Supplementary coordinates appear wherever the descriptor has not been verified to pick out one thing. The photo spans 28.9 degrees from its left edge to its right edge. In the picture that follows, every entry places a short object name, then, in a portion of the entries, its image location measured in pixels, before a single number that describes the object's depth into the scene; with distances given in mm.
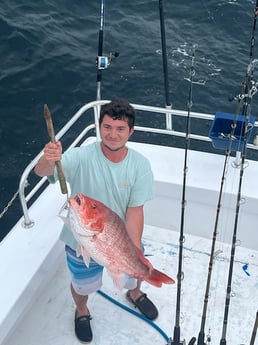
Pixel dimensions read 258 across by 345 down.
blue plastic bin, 4684
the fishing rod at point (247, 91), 4145
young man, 3318
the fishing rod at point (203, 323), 3462
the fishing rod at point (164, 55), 4834
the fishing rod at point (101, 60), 4664
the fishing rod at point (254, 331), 3099
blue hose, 4343
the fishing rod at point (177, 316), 3648
